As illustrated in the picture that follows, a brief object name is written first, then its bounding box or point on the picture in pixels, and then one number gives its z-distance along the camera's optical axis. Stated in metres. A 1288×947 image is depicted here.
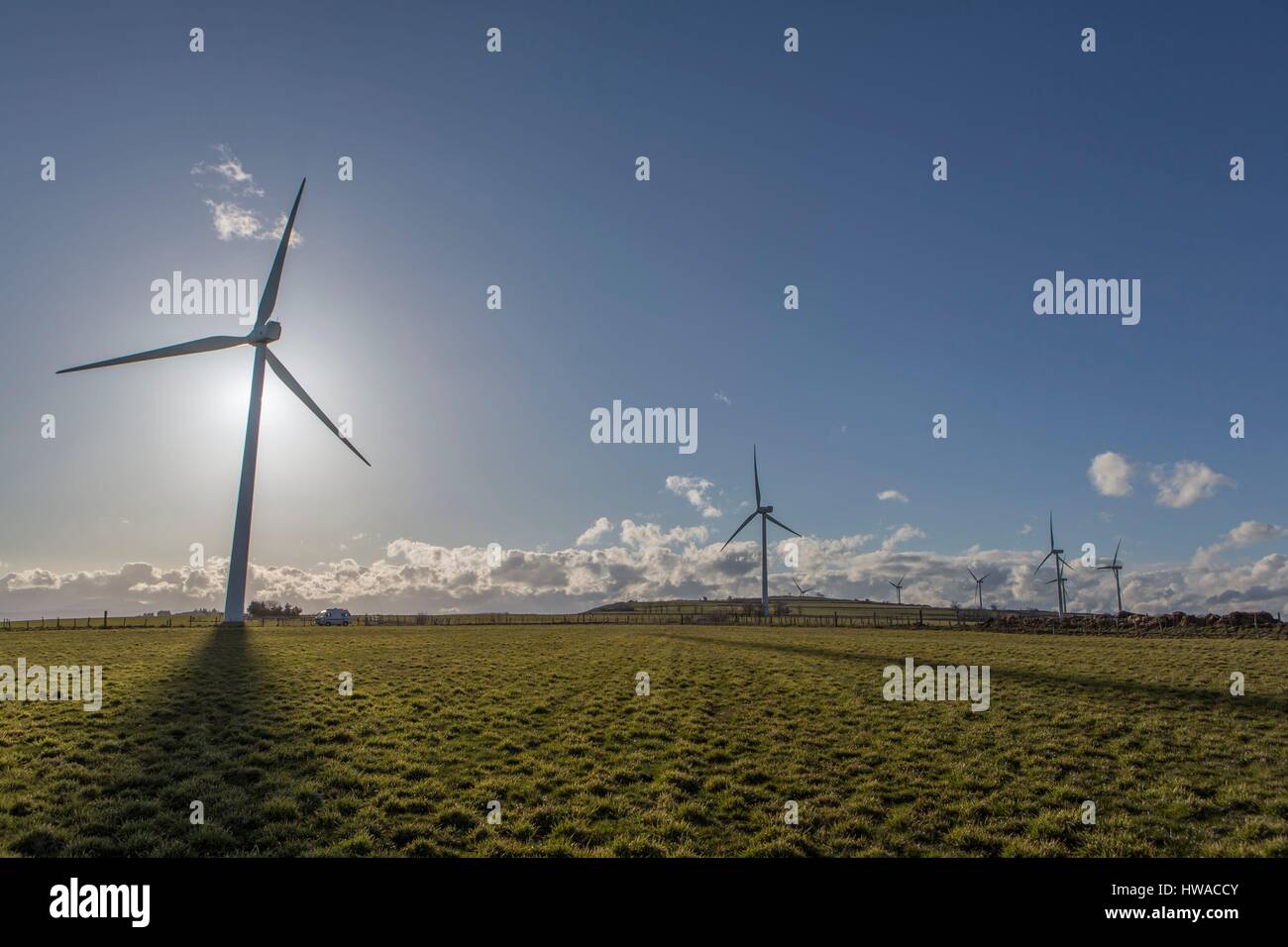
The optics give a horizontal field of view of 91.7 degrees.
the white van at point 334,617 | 94.31
